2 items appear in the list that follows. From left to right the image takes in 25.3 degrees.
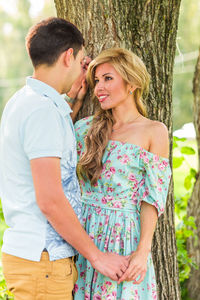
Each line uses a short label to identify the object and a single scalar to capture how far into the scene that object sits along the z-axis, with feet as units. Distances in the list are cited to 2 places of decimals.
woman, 7.59
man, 6.06
